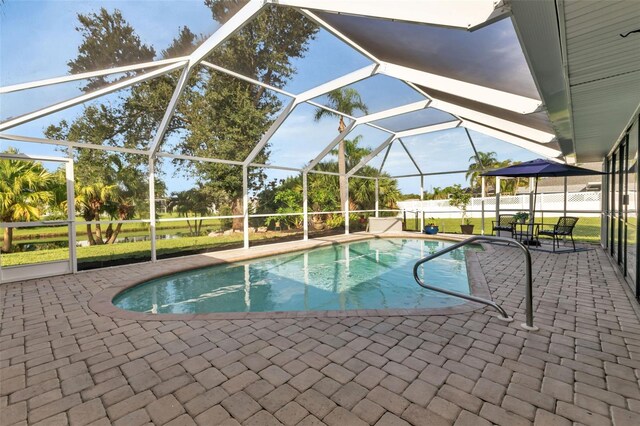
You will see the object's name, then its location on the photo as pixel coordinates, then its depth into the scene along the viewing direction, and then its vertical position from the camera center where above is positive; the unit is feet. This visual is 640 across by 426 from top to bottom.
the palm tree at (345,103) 29.11 +11.35
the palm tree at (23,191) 24.34 +1.61
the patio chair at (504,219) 33.90 -1.61
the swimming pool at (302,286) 16.85 -5.51
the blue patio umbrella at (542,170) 23.85 +3.02
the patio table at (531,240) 28.22 -3.52
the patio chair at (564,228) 26.78 -2.10
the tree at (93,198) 30.68 +1.23
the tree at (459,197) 44.96 +1.38
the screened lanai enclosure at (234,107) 13.67 +7.58
